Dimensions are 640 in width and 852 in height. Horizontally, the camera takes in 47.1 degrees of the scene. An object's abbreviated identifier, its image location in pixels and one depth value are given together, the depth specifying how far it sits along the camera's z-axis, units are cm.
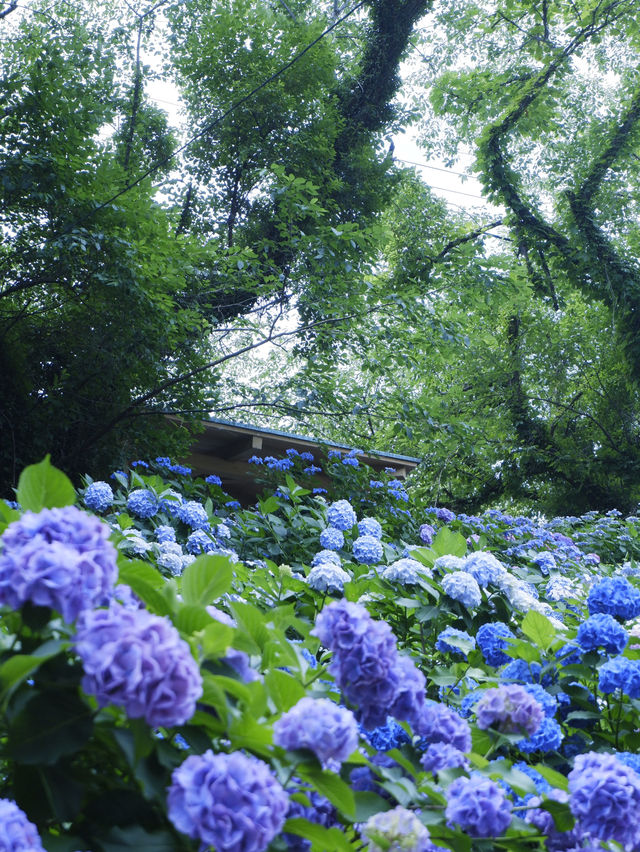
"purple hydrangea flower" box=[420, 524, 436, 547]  489
